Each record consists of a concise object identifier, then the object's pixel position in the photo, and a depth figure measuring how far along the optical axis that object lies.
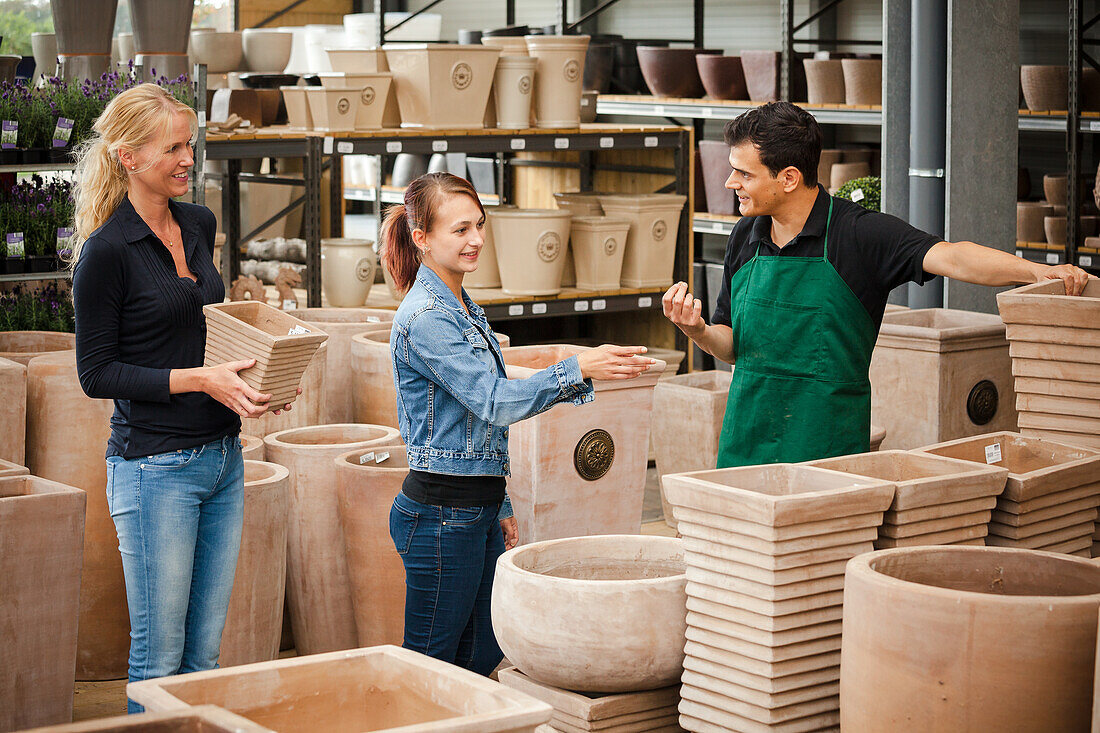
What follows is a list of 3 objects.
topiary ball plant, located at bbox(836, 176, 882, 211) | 6.01
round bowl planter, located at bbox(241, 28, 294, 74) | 8.04
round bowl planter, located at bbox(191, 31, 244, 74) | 7.84
